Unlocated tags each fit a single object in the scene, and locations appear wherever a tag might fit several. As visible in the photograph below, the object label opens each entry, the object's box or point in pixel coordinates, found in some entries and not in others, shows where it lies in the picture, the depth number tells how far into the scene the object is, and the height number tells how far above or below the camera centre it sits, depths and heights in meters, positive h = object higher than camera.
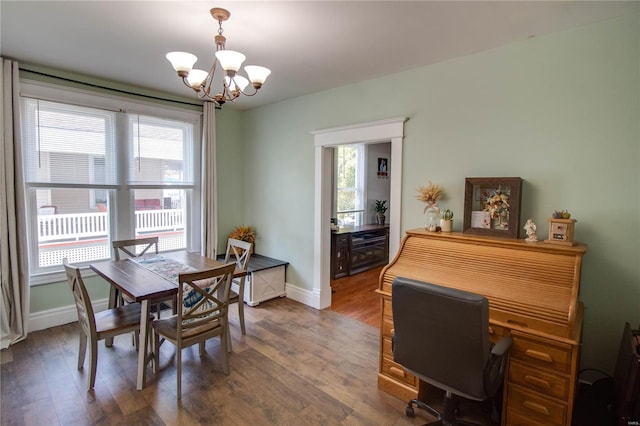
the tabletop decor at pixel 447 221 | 2.60 -0.20
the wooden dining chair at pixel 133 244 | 3.30 -0.56
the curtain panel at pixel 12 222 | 2.88 -0.28
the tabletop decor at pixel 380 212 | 6.25 -0.31
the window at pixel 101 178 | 3.22 +0.17
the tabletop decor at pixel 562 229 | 2.05 -0.19
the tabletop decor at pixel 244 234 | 4.55 -0.57
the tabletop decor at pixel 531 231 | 2.18 -0.22
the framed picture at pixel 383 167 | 6.52 +0.60
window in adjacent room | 5.89 +0.19
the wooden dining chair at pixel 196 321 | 2.24 -0.97
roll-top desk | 1.71 -0.64
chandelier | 1.92 +0.80
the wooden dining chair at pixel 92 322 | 2.25 -0.99
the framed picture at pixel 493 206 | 2.31 -0.06
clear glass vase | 2.70 -0.16
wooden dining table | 2.31 -0.70
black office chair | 1.57 -0.75
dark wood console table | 5.12 -0.91
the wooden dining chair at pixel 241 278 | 3.16 -0.81
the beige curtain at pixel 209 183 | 4.23 +0.14
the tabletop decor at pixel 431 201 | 2.73 -0.03
